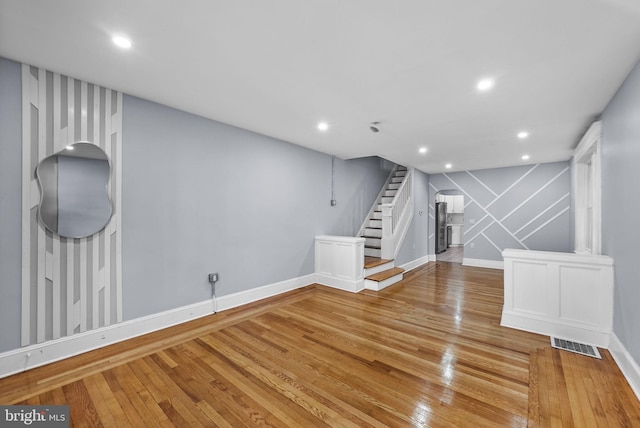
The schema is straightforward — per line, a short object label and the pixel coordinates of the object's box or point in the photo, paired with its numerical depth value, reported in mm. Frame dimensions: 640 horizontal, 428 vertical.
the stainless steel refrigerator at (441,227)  8102
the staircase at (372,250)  4582
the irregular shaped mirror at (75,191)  2318
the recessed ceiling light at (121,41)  1861
